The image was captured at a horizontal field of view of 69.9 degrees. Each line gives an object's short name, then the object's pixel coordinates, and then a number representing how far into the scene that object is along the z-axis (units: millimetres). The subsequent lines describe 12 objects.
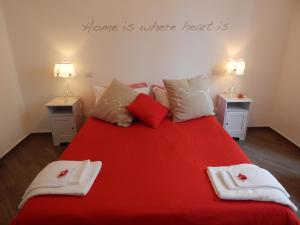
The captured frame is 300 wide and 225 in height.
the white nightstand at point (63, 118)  2904
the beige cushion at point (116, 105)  2443
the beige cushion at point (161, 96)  2678
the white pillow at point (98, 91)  2863
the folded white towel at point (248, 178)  1396
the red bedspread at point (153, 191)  1250
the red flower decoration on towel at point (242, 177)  1446
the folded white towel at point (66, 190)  1363
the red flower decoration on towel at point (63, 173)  1489
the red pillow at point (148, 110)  2402
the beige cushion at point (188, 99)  2504
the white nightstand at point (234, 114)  3023
